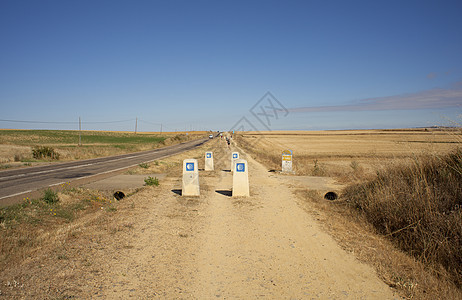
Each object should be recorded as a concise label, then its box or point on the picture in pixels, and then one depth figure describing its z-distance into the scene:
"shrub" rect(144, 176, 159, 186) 11.45
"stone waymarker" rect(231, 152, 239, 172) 17.27
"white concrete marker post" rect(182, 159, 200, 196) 9.57
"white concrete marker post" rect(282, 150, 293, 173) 16.08
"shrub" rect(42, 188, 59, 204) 8.52
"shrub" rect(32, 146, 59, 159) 26.25
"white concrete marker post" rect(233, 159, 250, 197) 9.63
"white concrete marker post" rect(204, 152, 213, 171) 16.66
